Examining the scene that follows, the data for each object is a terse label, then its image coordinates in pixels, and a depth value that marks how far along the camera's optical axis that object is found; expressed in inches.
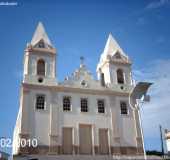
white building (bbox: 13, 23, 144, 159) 714.6
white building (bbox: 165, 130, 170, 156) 1123.9
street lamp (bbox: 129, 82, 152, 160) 575.2
